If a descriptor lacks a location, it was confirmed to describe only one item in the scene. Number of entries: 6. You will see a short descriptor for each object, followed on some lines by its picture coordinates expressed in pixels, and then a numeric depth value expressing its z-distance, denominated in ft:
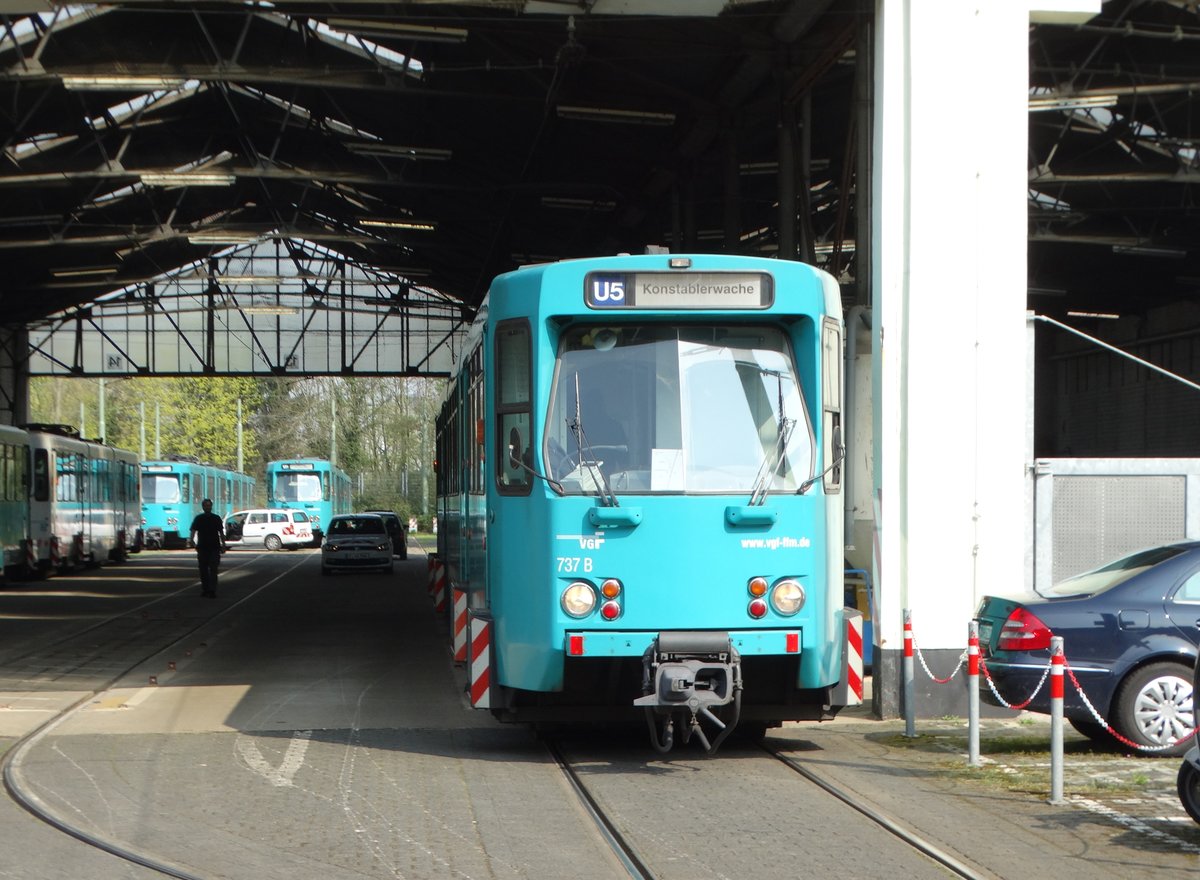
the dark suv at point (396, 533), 177.27
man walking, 101.30
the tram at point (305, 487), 213.05
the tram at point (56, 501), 118.11
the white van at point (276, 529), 215.51
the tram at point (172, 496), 200.23
